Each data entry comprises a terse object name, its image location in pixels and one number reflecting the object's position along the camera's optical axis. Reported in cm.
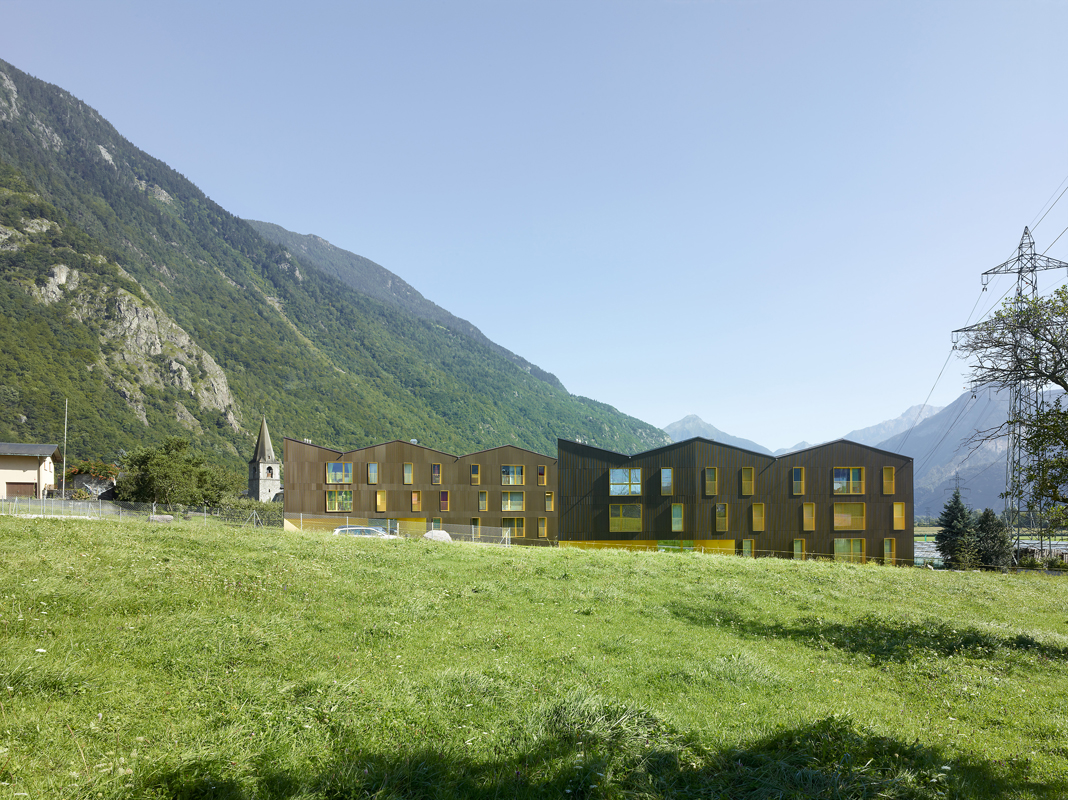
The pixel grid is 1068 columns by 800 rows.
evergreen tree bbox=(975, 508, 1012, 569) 5503
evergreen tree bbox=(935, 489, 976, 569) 5444
